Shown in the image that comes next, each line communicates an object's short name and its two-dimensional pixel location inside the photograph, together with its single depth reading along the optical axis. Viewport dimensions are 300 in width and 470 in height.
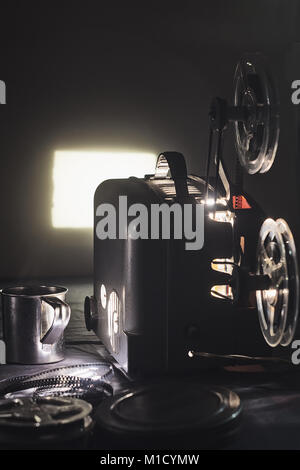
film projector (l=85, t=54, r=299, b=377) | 1.27
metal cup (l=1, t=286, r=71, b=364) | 1.37
